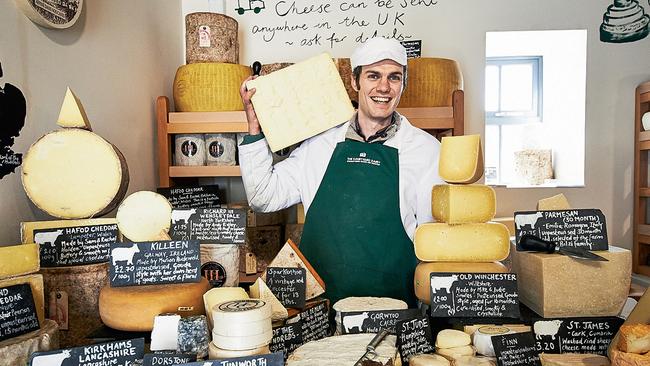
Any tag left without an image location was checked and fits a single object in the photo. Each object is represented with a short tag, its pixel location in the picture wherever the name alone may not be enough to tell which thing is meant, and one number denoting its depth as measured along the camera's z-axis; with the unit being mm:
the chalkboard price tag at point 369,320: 1314
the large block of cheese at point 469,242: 1554
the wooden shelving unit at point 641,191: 3133
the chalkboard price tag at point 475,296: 1404
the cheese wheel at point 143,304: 1244
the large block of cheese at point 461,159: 1520
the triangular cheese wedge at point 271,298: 1300
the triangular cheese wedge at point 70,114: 1522
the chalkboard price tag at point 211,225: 1590
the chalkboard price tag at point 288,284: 1501
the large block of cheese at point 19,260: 1165
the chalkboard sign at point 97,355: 1000
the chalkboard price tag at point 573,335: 1334
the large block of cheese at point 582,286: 1438
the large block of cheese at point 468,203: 1544
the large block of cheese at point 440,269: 1487
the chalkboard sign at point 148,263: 1310
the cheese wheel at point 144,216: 1543
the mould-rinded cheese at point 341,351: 1078
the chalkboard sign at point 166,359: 1015
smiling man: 2115
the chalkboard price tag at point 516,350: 1189
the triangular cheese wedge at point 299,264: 1594
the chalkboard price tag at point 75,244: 1426
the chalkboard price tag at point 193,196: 2615
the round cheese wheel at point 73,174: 1462
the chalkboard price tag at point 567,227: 1528
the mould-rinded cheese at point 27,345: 1044
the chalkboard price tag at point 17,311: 1104
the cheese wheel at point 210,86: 2643
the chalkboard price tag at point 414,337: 1266
